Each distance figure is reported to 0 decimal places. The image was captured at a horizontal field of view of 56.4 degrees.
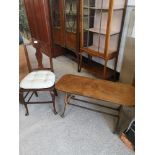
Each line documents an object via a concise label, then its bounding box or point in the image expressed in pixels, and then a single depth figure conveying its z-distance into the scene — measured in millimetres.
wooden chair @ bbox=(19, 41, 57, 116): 1666
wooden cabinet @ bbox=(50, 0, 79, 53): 2527
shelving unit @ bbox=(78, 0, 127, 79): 2000
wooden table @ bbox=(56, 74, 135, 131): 1421
